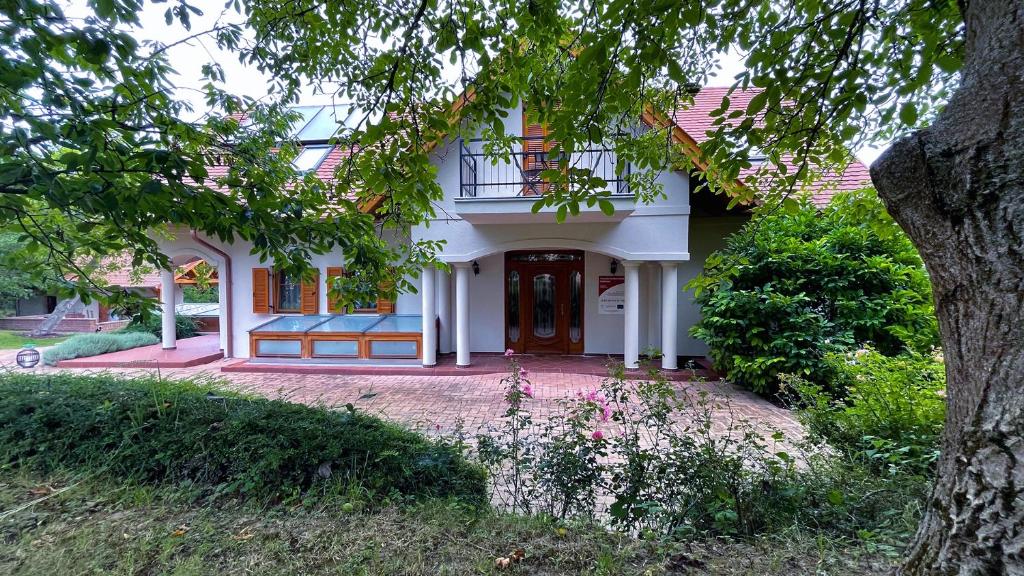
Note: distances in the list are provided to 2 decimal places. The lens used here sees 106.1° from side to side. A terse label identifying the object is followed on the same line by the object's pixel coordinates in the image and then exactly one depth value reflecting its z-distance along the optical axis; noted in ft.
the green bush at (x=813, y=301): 17.78
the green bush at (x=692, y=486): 6.76
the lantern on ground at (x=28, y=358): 27.94
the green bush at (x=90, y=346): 29.78
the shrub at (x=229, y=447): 8.45
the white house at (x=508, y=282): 25.18
